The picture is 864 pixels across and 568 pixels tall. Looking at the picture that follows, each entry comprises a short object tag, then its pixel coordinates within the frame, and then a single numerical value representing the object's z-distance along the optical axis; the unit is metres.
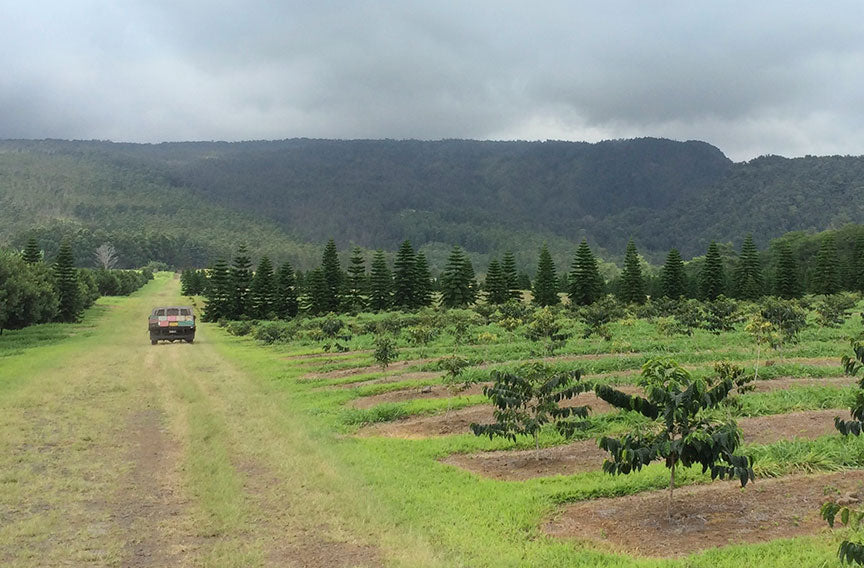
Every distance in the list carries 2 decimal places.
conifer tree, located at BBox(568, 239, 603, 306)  77.69
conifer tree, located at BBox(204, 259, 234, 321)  69.38
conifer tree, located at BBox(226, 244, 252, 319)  69.38
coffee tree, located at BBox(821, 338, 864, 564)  4.54
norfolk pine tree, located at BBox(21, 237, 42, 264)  56.19
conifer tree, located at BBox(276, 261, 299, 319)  70.31
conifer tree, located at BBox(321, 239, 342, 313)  72.81
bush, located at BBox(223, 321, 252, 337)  45.69
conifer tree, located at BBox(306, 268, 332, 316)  72.12
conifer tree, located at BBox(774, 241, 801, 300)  75.62
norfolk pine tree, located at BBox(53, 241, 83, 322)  53.31
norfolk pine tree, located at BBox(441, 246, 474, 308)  79.31
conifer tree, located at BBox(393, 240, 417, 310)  76.38
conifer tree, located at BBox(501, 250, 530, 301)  80.81
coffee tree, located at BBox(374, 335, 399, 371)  20.61
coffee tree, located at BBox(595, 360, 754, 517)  6.96
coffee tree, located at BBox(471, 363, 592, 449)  10.77
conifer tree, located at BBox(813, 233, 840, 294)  75.56
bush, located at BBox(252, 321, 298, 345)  36.84
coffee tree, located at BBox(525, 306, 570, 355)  23.35
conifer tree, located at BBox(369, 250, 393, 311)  74.38
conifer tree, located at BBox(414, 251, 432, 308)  76.88
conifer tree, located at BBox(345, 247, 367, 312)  74.00
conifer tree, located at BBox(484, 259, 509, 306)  79.19
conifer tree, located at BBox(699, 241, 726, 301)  78.31
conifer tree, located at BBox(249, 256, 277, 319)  69.62
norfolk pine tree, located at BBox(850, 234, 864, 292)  76.38
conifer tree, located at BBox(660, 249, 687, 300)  78.69
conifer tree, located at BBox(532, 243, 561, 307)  79.19
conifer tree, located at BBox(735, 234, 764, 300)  78.50
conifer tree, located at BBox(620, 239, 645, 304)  77.81
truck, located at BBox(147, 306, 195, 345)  35.06
